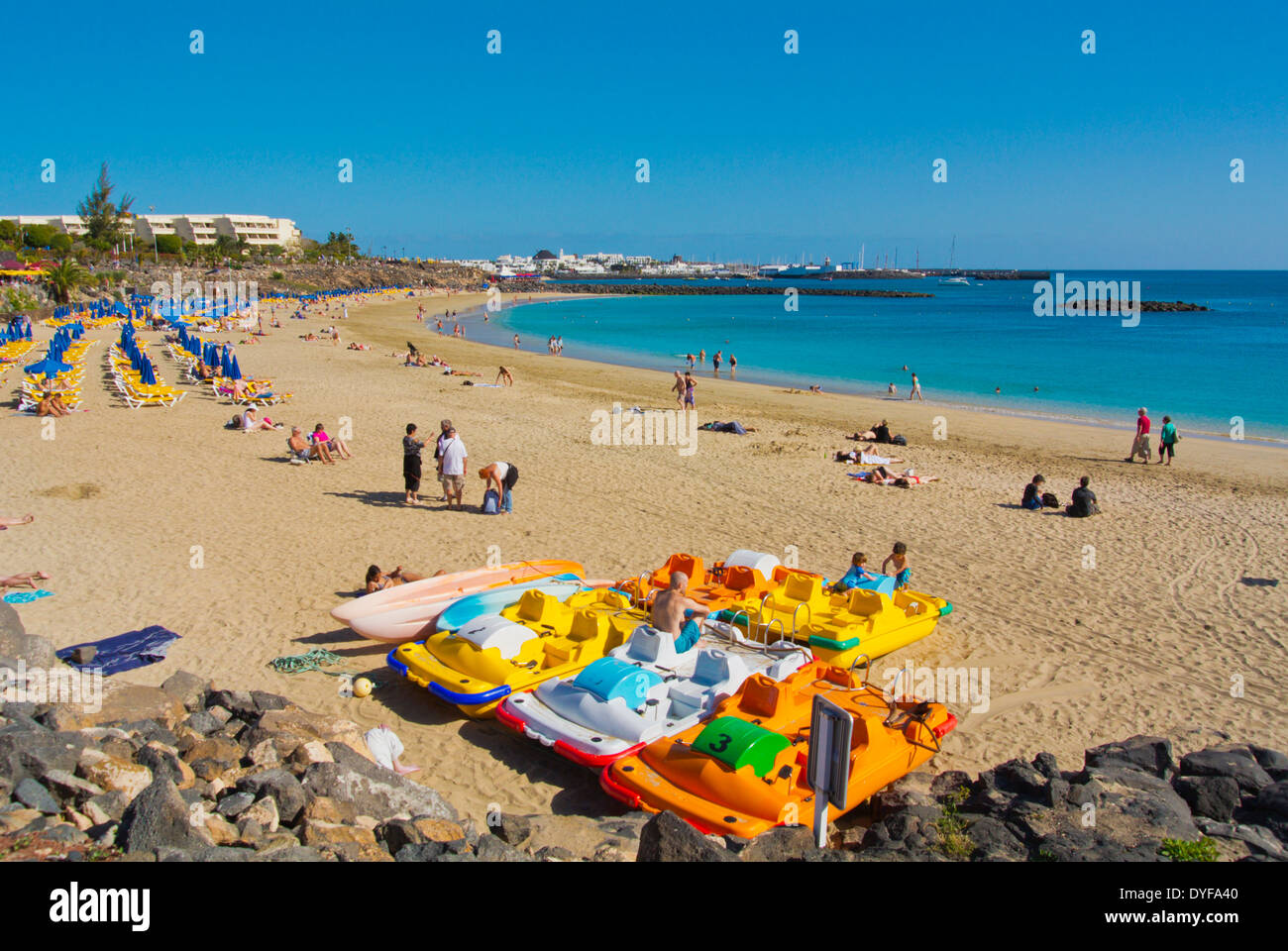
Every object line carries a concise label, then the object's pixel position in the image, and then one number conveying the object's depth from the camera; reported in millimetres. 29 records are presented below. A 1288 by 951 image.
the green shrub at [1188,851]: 4660
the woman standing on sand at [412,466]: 13148
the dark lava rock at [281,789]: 4754
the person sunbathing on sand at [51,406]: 19078
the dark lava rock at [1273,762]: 5988
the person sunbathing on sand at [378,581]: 8977
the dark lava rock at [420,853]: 4359
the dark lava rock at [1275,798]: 5430
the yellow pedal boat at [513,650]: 6867
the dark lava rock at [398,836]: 4555
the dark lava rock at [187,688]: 6328
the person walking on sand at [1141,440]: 18203
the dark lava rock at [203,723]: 5879
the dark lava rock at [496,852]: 4427
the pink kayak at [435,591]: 7945
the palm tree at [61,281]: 46344
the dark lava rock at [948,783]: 5806
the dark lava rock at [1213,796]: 5531
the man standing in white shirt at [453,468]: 12852
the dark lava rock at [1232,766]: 5805
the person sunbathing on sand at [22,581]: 9054
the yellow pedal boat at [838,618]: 7949
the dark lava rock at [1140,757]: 6078
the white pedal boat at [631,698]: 6145
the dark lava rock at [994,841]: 4797
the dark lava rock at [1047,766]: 5781
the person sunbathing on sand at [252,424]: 18328
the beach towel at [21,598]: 8730
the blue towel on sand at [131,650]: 7344
